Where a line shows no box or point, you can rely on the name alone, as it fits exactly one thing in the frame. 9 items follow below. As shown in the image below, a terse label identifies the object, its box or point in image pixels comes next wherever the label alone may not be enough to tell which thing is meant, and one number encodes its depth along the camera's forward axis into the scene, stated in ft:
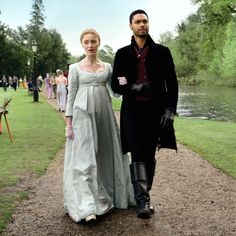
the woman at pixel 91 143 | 16.66
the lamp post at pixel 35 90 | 95.90
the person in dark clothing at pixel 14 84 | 169.21
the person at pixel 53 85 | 110.20
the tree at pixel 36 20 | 338.34
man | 16.55
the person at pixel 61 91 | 70.03
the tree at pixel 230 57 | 108.99
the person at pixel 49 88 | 113.50
